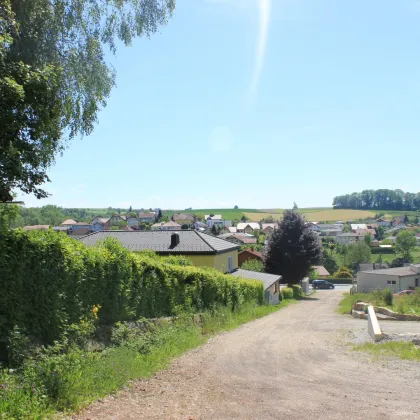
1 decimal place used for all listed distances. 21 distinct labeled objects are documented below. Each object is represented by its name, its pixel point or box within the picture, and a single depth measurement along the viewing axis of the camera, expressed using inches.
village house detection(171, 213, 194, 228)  7271.2
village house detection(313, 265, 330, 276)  3836.1
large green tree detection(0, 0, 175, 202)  340.5
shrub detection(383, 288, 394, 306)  1330.0
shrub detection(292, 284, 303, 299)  2250.2
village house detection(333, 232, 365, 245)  6085.1
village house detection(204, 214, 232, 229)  7534.5
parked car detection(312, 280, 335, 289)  3154.5
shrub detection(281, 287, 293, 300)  2033.7
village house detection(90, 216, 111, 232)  5876.0
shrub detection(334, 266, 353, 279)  3737.2
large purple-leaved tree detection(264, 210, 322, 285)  2267.5
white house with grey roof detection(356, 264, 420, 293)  2578.7
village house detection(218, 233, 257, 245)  4748.0
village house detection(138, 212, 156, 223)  7625.0
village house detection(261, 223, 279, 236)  6328.7
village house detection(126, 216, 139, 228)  7268.7
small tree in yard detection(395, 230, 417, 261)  4379.9
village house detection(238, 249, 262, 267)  2915.8
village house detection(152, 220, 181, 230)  5456.7
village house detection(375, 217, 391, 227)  7680.1
